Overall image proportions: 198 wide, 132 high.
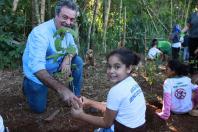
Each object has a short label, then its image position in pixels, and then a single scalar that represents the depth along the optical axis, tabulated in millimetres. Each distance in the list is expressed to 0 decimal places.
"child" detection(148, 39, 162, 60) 6947
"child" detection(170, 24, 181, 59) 7425
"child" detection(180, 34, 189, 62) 6949
